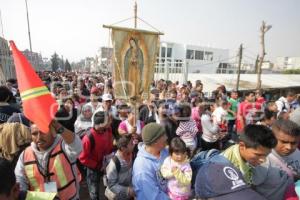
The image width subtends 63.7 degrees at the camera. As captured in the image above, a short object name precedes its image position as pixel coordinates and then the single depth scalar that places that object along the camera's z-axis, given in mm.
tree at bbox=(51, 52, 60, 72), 69000
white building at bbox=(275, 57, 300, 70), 104981
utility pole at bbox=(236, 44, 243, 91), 15216
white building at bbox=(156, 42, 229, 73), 49738
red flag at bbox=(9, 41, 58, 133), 2118
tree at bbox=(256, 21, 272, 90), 16984
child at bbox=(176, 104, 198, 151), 4332
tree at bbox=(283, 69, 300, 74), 49344
